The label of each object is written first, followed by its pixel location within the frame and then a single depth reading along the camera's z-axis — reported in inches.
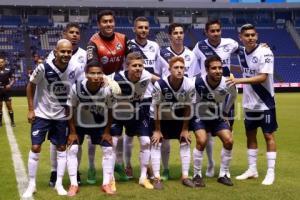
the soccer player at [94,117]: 255.8
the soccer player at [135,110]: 274.2
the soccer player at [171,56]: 293.2
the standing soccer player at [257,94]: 282.5
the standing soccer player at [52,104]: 251.4
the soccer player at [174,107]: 274.7
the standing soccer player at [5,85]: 615.2
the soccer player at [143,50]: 287.4
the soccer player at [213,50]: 297.3
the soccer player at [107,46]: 274.2
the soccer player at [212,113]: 275.9
